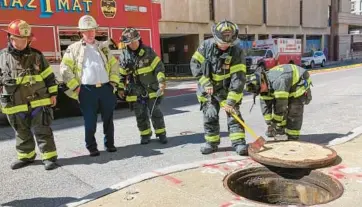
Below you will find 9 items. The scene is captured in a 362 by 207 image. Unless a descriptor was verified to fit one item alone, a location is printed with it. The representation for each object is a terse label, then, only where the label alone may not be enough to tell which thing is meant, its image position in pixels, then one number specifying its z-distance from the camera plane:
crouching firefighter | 4.99
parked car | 27.95
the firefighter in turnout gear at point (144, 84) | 5.46
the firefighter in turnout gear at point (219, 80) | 4.73
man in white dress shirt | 4.84
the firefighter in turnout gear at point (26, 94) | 4.42
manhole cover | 3.84
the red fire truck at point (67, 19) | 7.62
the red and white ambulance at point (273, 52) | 21.97
